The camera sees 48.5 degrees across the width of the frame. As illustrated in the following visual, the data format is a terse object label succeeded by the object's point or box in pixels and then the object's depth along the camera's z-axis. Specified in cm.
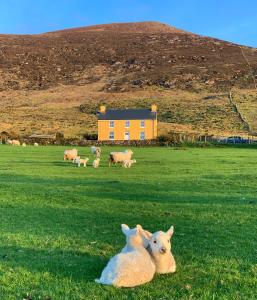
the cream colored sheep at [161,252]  499
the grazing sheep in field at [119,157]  2013
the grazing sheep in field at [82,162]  1979
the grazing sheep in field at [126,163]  1935
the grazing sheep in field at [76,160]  2004
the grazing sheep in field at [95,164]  1922
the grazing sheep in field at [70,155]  2255
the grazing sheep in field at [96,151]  2454
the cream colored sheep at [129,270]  464
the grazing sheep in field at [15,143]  4075
